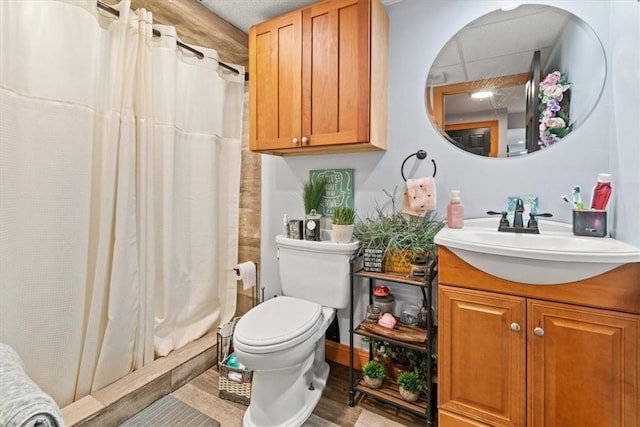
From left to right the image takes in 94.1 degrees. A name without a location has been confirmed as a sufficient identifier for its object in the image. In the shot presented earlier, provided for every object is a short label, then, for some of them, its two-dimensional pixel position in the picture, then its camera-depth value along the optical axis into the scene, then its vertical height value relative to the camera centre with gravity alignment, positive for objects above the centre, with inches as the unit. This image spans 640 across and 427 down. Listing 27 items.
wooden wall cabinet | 60.2 +29.7
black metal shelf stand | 54.2 -26.9
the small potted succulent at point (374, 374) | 61.7 -33.1
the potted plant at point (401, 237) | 60.6 -4.5
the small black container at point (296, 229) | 72.3 -3.5
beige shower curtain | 49.7 +4.4
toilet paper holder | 89.4 -23.5
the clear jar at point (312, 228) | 70.1 -3.1
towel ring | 65.4 +13.4
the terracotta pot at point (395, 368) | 62.9 -32.6
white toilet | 51.3 -21.2
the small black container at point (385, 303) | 66.8 -19.6
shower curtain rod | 60.1 +42.7
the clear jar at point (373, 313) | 64.6 -21.4
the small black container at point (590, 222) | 48.4 -0.8
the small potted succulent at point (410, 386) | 57.3 -33.0
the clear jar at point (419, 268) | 57.6 -10.1
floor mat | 56.6 -39.8
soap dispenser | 58.6 +0.8
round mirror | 53.9 +26.8
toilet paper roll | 79.2 -16.0
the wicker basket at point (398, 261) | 61.2 -9.4
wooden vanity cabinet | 37.1 -18.6
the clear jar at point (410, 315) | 62.6 -21.1
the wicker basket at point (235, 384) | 62.4 -36.1
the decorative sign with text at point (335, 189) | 74.9 +6.7
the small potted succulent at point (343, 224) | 66.1 -2.0
